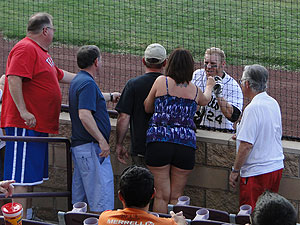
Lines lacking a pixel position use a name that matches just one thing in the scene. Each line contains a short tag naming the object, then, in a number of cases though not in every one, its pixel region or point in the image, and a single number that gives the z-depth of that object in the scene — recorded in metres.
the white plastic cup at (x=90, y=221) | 8.42
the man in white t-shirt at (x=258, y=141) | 10.20
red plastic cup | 8.14
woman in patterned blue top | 10.47
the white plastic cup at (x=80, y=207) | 9.19
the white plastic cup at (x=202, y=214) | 8.67
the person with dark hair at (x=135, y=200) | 7.47
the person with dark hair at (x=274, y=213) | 6.54
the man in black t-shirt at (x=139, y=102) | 10.91
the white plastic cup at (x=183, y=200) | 9.87
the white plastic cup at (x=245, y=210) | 9.24
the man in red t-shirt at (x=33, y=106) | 11.09
